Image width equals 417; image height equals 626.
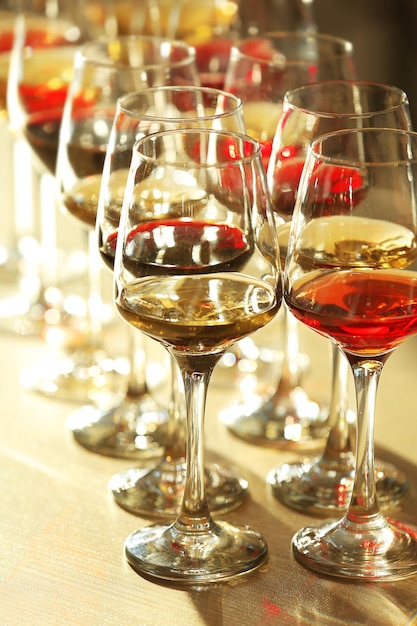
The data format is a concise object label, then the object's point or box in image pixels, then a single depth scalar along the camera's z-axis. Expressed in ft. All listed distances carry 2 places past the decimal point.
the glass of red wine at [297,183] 4.10
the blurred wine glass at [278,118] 4.49
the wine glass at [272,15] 5.43
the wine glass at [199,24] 5.17
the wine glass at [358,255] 3.82
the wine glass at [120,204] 4.04
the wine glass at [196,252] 3.81
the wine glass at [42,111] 4.83
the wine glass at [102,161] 4.44
